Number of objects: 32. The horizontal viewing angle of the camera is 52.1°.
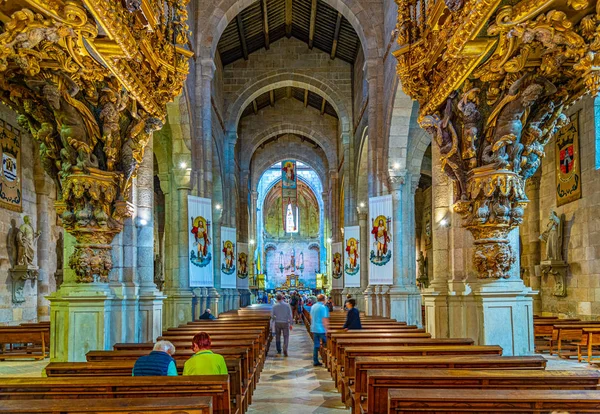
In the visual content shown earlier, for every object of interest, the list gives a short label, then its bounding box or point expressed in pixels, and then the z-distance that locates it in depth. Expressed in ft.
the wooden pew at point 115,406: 12.64
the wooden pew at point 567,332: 39.09
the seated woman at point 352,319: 36.81
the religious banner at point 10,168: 49.83
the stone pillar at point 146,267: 34.45
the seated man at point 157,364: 17.88
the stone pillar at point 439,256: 33.17
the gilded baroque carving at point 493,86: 18.06
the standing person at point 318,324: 40.78
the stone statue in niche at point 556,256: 51.85
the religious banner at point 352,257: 63.57
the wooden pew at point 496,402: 12.87
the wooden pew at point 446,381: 16.30
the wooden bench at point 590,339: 36.35
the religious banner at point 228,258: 64.69
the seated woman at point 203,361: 18.35
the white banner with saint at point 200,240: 46.55
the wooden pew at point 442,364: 20.40
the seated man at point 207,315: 48.02
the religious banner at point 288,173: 125.26
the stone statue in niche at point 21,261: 50.93
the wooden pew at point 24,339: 41.57
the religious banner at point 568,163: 49.93
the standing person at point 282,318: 45.68
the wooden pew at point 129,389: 15.72
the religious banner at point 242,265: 84.74
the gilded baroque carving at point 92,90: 17.81
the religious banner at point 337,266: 84.64
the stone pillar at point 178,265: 52.37
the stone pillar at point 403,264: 55.31
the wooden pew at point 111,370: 20.48
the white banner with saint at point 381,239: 49.52
